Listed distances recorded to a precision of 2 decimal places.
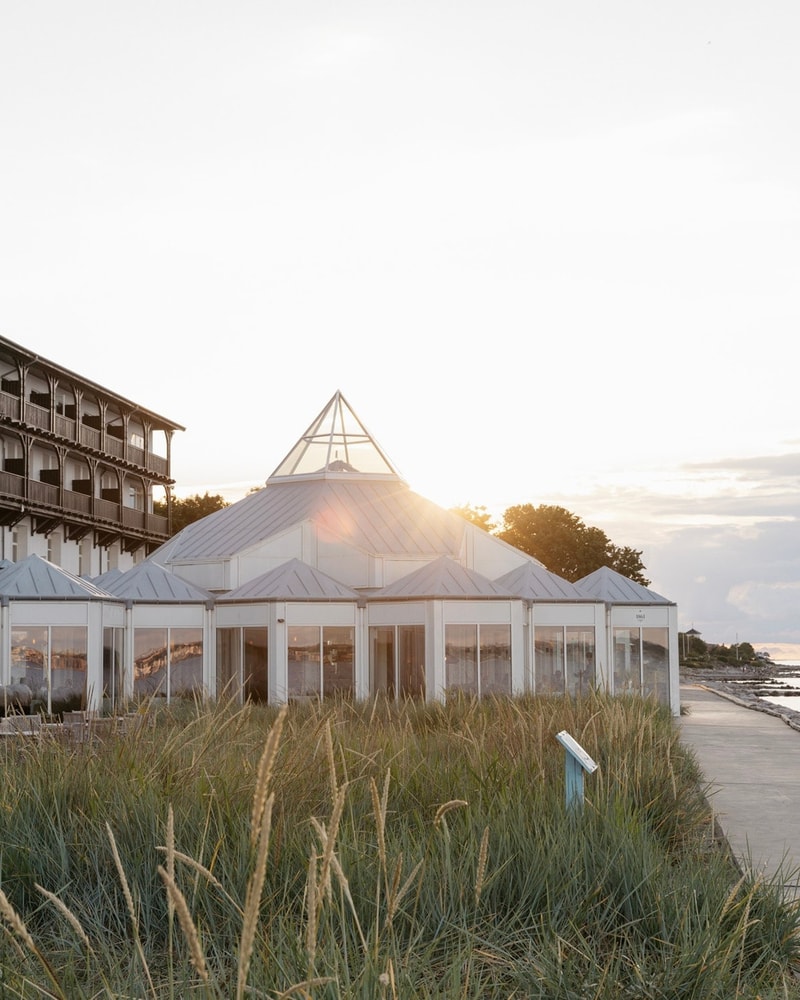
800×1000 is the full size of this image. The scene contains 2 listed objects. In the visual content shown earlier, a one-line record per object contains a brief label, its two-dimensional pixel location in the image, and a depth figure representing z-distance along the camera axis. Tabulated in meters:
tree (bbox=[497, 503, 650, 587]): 66.75
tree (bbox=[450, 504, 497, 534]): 76.38
